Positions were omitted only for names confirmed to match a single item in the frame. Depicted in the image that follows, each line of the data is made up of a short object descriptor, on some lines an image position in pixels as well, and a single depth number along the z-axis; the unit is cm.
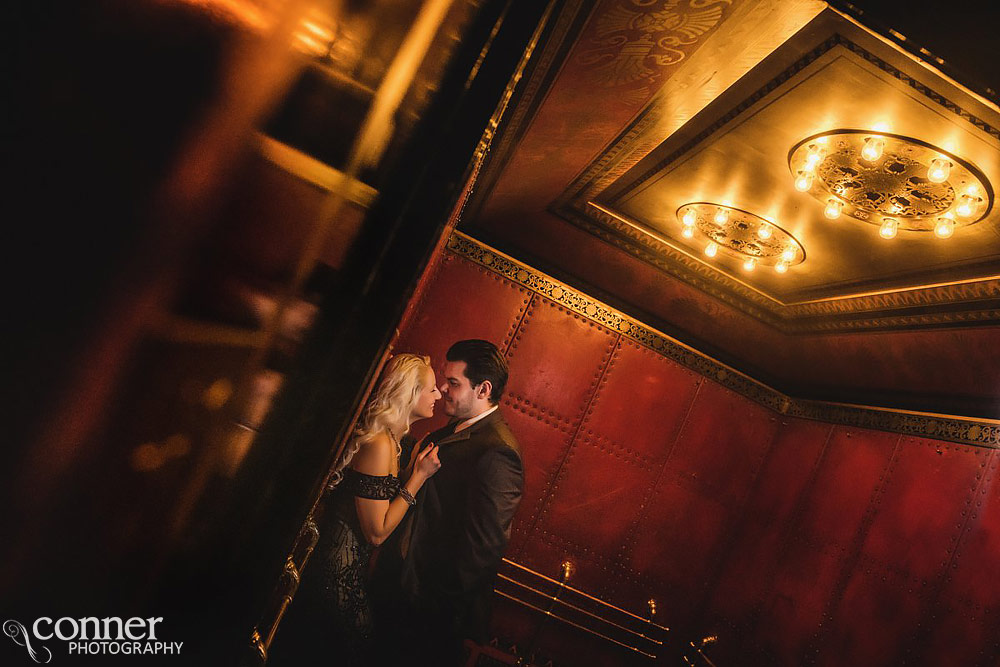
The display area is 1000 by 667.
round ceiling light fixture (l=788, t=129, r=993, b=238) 291
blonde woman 266
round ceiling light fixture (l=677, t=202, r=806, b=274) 436
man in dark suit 300
